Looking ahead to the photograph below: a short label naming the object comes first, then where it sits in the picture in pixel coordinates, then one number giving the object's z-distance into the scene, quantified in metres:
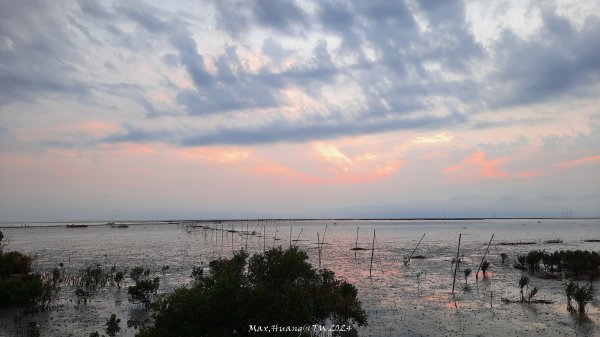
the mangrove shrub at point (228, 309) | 11.41
